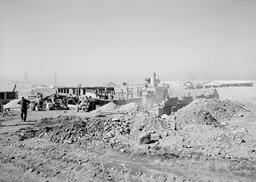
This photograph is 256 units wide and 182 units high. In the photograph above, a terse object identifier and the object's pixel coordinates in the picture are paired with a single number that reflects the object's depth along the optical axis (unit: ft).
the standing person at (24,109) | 47.24
